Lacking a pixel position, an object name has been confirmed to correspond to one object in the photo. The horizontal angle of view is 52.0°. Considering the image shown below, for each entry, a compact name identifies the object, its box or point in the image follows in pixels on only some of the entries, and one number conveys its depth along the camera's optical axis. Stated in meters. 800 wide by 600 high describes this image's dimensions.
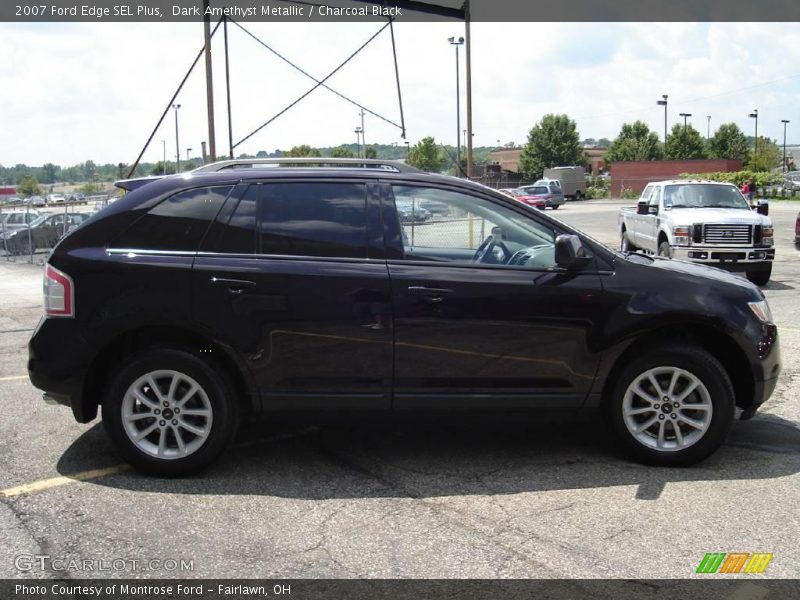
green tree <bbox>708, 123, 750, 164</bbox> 100.00
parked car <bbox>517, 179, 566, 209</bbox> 49.33
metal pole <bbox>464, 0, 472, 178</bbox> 11.66
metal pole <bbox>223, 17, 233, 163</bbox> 11.33
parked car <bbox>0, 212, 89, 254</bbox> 23.36
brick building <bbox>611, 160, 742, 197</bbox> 70.75
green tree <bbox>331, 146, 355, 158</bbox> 67.51
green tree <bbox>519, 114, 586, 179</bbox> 95.75
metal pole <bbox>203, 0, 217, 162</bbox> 10.30
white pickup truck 13.58
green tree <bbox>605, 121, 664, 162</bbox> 104.69
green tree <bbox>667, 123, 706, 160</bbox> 101.12
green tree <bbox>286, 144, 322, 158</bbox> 62.40
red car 44.06
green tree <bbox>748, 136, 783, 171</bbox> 80.77
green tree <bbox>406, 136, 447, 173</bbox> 78.31
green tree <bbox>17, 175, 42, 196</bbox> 126.38
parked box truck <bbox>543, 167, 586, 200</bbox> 68.38
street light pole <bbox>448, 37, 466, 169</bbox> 36.15
